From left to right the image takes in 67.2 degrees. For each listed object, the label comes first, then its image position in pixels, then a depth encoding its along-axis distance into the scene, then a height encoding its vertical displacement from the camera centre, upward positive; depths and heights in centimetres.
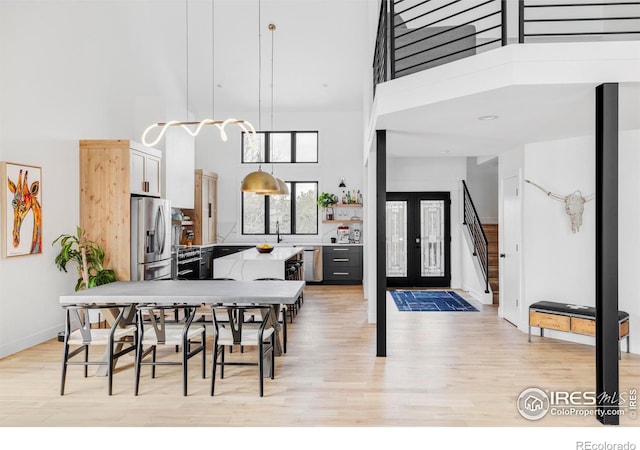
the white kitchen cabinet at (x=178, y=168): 793 +102
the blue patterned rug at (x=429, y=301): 752 -125
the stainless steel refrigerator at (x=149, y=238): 632 -16
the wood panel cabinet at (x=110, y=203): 623 +30
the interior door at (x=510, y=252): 626 -34
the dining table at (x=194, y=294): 396 -58
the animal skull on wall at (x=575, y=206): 545 +24
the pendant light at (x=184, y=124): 435 +144
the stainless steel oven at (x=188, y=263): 837 -66
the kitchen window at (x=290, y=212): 1074 +33
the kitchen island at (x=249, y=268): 667 -57
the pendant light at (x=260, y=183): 566 +51
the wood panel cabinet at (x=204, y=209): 974 +37
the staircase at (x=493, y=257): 801 -53
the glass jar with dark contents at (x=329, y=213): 1054 +30
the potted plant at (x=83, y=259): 564 -39
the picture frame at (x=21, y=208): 484 +19
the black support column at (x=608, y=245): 331 -12
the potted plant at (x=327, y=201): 1037 +55
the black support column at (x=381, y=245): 483 -18
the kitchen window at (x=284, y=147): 1083 +179
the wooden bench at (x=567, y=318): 492 -98
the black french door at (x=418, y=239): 980 -25
